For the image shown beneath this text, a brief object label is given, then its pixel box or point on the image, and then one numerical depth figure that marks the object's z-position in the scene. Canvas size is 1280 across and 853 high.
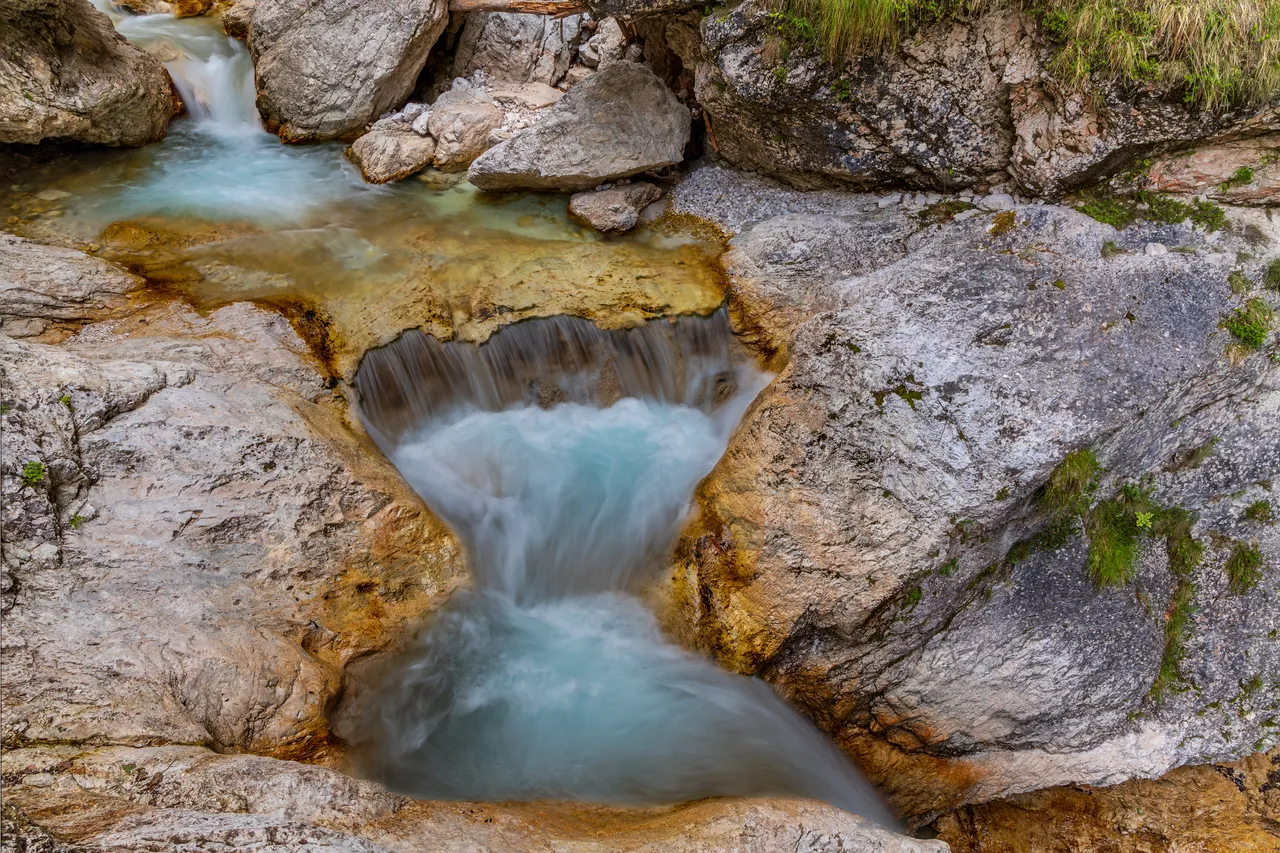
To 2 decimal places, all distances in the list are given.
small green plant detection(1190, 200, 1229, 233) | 5.51
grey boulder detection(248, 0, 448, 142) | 9.15
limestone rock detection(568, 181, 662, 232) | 8.02
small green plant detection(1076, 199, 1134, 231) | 5.78
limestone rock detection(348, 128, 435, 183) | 8.77
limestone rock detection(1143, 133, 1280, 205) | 5.47
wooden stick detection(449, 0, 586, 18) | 8.59
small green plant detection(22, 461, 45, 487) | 4.21
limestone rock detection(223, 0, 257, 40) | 10.18
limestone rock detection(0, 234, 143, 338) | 5.78
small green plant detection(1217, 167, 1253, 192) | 5.50
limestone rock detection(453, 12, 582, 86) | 10.24
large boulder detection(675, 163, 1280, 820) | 4.96
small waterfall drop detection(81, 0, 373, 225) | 7.96
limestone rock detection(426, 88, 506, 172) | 9.01
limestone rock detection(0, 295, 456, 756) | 3.80
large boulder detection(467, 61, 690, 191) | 8.15
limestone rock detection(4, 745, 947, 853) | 2.96
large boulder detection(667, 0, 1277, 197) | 5.85
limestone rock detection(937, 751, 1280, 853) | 5.50
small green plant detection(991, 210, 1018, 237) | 6.00
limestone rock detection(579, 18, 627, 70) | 10.27
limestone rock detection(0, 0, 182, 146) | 7.74
